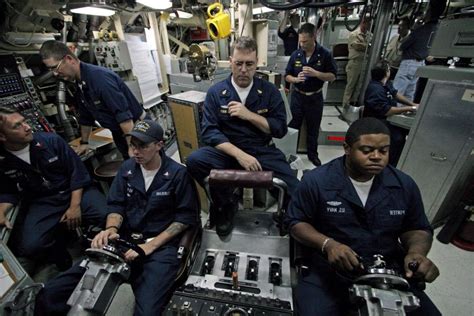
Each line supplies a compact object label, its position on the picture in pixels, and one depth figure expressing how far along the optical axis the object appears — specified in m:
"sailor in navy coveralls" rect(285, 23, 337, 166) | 3.13
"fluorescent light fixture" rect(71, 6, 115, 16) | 2.25
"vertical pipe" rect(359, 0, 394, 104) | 4.05
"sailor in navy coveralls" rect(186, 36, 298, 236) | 1.77
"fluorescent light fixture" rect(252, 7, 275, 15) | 3.16
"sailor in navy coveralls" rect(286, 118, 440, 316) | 1.19
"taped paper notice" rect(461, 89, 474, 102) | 1.76
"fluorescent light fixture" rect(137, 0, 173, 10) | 2.45
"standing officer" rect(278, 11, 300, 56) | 5.02
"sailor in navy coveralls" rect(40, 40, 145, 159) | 1.99
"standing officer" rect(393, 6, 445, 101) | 3.61
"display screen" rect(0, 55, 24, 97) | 2.08
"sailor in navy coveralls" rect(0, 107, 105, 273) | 1.79
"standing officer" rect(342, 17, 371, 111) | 4.89
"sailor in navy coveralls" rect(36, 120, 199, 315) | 1.36
